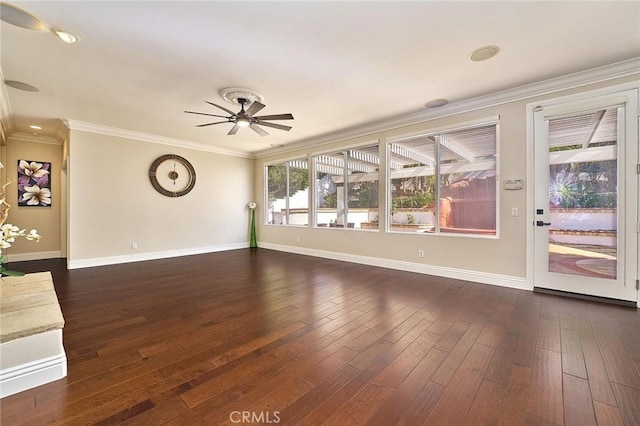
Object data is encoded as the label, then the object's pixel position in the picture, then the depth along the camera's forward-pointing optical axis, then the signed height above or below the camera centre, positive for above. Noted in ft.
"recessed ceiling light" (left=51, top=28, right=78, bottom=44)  7.99 +5.34
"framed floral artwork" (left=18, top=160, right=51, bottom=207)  18.99 +2.05
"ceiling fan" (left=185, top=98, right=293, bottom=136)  11.44 +4.24
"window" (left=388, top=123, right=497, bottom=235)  13.42 +1.67
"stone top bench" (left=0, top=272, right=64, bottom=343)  5.57 -2.35
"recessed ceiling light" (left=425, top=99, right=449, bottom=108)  13.38 +5.53
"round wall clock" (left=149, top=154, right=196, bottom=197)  19.94 +2.81
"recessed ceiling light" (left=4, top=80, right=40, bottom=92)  11.21 +5.39
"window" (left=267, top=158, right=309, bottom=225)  22.48 +1.68
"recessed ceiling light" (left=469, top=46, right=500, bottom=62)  9.06 +5.51
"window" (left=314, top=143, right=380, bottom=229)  18.07 +1.72
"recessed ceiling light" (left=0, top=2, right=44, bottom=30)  7.16 +5.37
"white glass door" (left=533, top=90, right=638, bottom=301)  10.09 +0.62
